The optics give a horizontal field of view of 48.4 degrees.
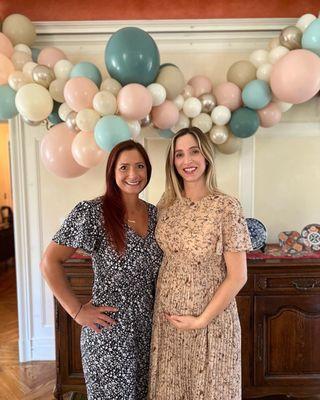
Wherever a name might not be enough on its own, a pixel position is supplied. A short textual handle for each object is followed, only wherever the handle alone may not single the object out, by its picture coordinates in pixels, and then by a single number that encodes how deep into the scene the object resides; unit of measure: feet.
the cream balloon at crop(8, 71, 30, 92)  6.84
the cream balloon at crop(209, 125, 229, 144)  7.37
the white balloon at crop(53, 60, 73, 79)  6.97
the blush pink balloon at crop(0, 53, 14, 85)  6.89
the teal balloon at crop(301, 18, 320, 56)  6.49
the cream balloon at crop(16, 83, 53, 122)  6.59
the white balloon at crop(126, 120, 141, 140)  6.64
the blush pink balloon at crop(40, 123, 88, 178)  6.94
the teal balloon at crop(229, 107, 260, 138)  7.23
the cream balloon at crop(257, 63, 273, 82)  7.00
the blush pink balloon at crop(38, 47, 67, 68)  7.30
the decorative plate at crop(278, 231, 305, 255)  7.50
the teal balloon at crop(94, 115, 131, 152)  6.20
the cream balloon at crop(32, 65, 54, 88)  6.74
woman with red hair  4.36
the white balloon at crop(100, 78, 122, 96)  6.54
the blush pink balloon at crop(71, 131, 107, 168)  6.57
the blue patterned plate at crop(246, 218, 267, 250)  7.47
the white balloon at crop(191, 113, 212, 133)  7.21
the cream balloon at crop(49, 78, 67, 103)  6.78
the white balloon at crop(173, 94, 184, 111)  7.03
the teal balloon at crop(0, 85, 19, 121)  7.00
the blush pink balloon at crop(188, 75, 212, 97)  7.41
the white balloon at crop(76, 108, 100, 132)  6.48
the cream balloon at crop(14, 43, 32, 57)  7.34
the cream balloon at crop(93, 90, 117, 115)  6.36
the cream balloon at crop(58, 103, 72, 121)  6.88
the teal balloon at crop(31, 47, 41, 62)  7.66
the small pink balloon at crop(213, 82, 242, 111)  7.25
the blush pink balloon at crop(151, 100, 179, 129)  6.83
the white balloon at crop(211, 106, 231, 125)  7.22
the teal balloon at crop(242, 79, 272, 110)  6.95
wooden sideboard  6.89
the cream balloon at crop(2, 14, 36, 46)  7.41
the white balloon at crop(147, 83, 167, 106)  6.63
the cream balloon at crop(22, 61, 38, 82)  6.90
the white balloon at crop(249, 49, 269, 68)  7.27
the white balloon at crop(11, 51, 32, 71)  7.09
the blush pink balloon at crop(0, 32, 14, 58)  7.04
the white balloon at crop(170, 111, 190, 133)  7.22
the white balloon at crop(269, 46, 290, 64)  6.90
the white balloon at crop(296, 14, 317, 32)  6.88
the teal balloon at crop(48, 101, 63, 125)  7.21
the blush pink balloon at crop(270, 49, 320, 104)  6.36
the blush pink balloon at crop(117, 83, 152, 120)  6.29
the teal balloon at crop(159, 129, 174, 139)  7.52
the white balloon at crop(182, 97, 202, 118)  7.11
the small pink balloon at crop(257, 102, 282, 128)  7.30
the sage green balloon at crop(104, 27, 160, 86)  6.35
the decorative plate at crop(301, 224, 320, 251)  7.54
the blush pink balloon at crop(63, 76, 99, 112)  6.43
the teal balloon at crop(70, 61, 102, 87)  6.75
